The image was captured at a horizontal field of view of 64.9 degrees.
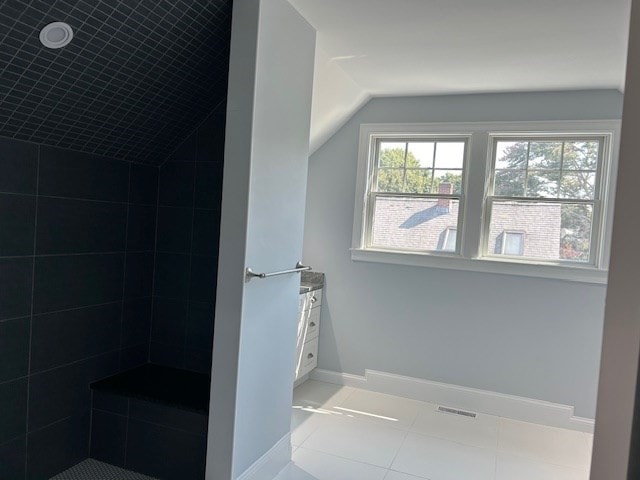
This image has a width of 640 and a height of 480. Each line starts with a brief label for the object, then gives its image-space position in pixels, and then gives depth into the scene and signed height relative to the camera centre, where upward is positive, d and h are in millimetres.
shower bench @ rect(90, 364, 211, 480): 2264 -993
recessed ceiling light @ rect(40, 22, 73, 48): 1667 +575
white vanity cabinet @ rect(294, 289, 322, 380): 3535 -797
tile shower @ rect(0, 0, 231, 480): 1871 -4
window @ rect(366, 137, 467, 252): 3633 +285
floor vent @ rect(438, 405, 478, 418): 3441 -1228
